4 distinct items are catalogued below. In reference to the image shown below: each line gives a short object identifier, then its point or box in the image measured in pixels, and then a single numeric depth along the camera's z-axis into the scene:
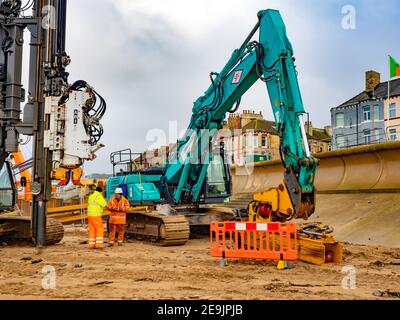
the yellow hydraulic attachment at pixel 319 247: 8.58
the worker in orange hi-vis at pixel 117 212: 12.07
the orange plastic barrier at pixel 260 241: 8.19
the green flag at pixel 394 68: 36.53
